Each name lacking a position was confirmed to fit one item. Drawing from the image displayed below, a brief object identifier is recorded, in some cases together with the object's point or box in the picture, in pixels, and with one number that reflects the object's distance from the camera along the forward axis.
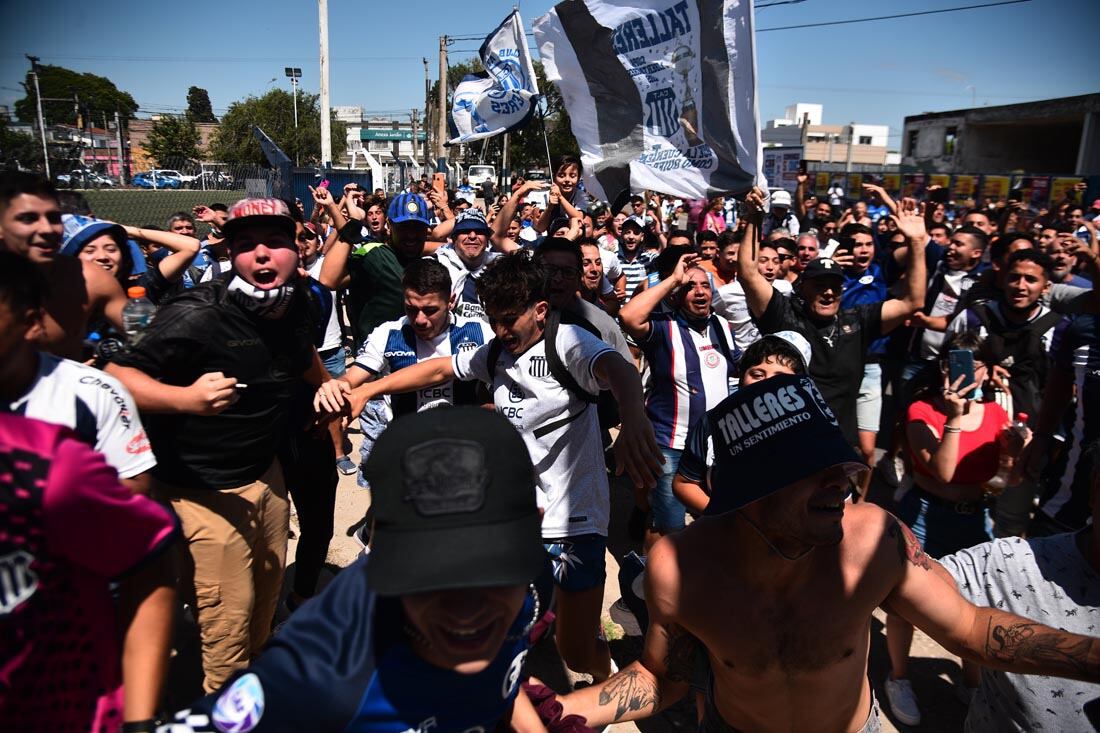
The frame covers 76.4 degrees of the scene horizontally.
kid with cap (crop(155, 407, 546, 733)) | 1.06
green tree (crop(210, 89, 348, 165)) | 61.78
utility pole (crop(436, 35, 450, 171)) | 24.52
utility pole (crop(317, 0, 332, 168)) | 18.62
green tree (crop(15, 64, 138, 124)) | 72.38
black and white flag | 4.43
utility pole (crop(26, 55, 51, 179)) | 28.38
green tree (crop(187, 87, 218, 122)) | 113.39
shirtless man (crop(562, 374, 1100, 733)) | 1.81
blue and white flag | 7.85
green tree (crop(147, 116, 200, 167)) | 58.47
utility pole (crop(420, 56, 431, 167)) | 44.22
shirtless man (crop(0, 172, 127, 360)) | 2.14
